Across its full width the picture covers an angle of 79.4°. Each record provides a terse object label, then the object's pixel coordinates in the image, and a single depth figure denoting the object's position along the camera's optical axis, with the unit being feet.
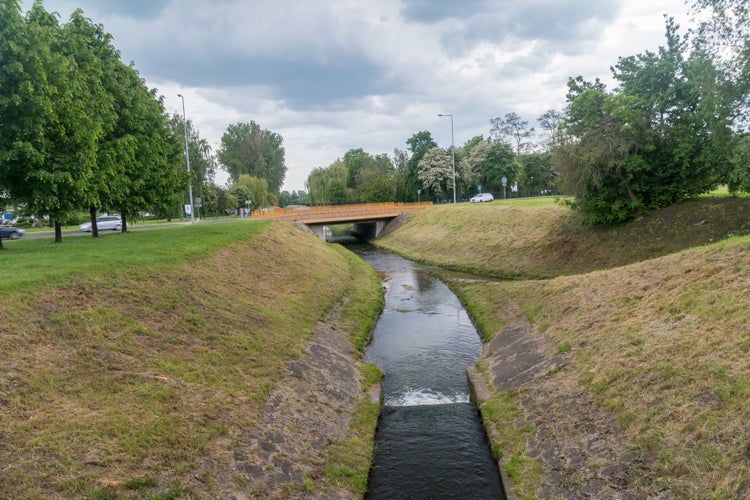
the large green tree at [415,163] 315.29
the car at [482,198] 245.59
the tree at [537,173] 299.38
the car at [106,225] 148.25
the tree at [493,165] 282.97
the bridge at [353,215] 182.64
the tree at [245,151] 353.10
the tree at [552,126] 109.40
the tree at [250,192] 297.53
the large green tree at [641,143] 95.14
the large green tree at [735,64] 74.18
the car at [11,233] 135.95
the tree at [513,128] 382.63
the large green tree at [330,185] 351.87
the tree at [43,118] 57.40
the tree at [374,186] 319.84
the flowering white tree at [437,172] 294.66
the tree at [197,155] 202.06
